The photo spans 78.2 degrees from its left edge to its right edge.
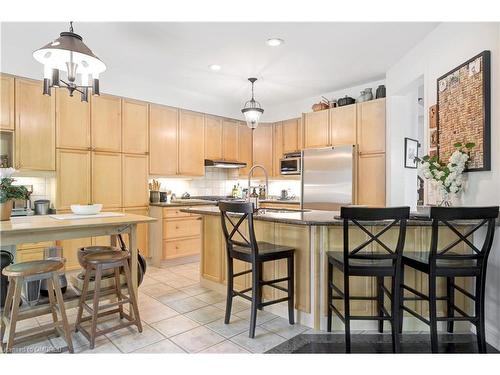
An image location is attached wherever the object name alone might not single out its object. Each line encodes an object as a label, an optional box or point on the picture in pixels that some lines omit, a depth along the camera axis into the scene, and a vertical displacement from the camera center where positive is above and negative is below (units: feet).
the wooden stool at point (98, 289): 7.15 -2.50
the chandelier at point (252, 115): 12.69 +3.03
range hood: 17.58 +1.42
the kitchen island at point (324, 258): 7.89 -1.86
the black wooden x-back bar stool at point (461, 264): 6.23 -1.65
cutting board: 8.08 -0.79
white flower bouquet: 7.95 +0.44
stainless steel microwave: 17.28 +1.38
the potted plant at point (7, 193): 7.27 -0.13
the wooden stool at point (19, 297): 6.40 -2.40
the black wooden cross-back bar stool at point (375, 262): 6.32 -1.66
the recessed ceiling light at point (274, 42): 10.64 +5.14
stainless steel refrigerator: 14.42 +0.54
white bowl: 8.75 -0.63
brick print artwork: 7.65 +2.14
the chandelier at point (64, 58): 6.64 +2.96
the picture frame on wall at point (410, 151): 13.61 +1.68
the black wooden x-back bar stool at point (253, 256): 7.46 -1.73
